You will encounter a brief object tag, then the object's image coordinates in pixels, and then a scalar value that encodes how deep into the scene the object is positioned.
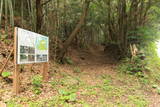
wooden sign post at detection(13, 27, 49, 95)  3.00
